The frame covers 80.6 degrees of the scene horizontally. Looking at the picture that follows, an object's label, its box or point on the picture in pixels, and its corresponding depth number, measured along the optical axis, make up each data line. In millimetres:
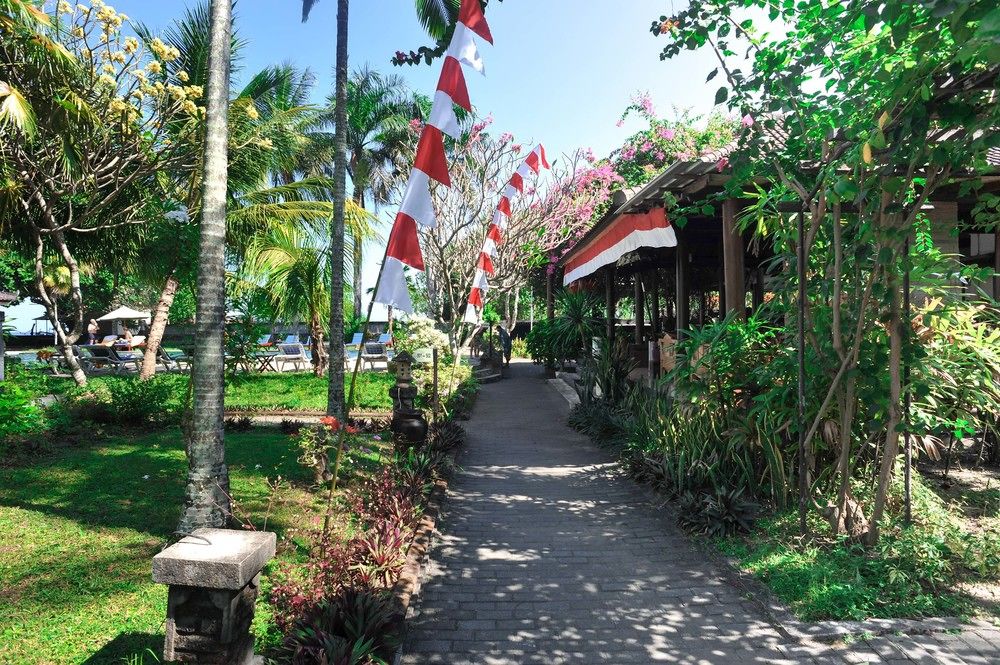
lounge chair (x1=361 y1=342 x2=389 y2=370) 19594
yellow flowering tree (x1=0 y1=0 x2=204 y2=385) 8219
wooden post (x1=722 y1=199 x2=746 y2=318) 6238
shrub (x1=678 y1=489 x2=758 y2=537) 4801
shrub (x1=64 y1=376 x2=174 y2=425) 9344
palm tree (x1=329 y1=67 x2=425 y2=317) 24766
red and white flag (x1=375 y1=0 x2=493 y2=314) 3723
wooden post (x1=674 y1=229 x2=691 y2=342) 8922
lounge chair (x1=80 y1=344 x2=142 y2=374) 18578
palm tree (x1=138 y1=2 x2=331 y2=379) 10984
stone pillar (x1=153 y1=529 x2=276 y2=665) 2492
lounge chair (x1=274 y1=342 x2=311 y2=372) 19438
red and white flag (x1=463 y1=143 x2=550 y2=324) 8227
